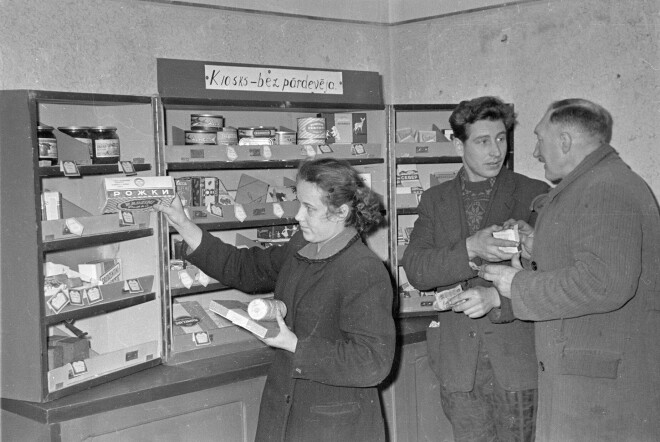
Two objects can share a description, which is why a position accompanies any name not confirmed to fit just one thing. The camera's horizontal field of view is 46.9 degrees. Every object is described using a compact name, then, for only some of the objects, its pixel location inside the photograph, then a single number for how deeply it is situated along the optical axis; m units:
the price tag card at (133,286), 3.38
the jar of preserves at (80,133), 3.26
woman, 2.55
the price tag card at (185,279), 3.58
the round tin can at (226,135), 3.77
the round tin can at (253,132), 3.89
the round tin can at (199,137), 3.67
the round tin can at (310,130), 4.08
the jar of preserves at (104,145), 3.28
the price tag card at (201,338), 3.67
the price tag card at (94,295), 3.21
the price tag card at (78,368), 3.12
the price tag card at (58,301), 3.04
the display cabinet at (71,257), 2.99
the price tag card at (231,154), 3.71
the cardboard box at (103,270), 3.35
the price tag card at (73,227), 3.11
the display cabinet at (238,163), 3.58
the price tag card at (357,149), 4.13
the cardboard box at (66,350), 3.11
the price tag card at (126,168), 3.30
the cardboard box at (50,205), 3.13
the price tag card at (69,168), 3.06
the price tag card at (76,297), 3.16
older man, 2.65
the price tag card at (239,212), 3.76
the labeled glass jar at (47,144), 3.07
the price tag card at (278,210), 3.91
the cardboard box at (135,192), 3.19
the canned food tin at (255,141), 3.85
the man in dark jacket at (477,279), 3.25
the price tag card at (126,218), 3.34
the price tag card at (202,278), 3.63
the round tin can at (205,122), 3.72
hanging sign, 3.71
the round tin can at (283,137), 4.01
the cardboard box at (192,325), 3.64
